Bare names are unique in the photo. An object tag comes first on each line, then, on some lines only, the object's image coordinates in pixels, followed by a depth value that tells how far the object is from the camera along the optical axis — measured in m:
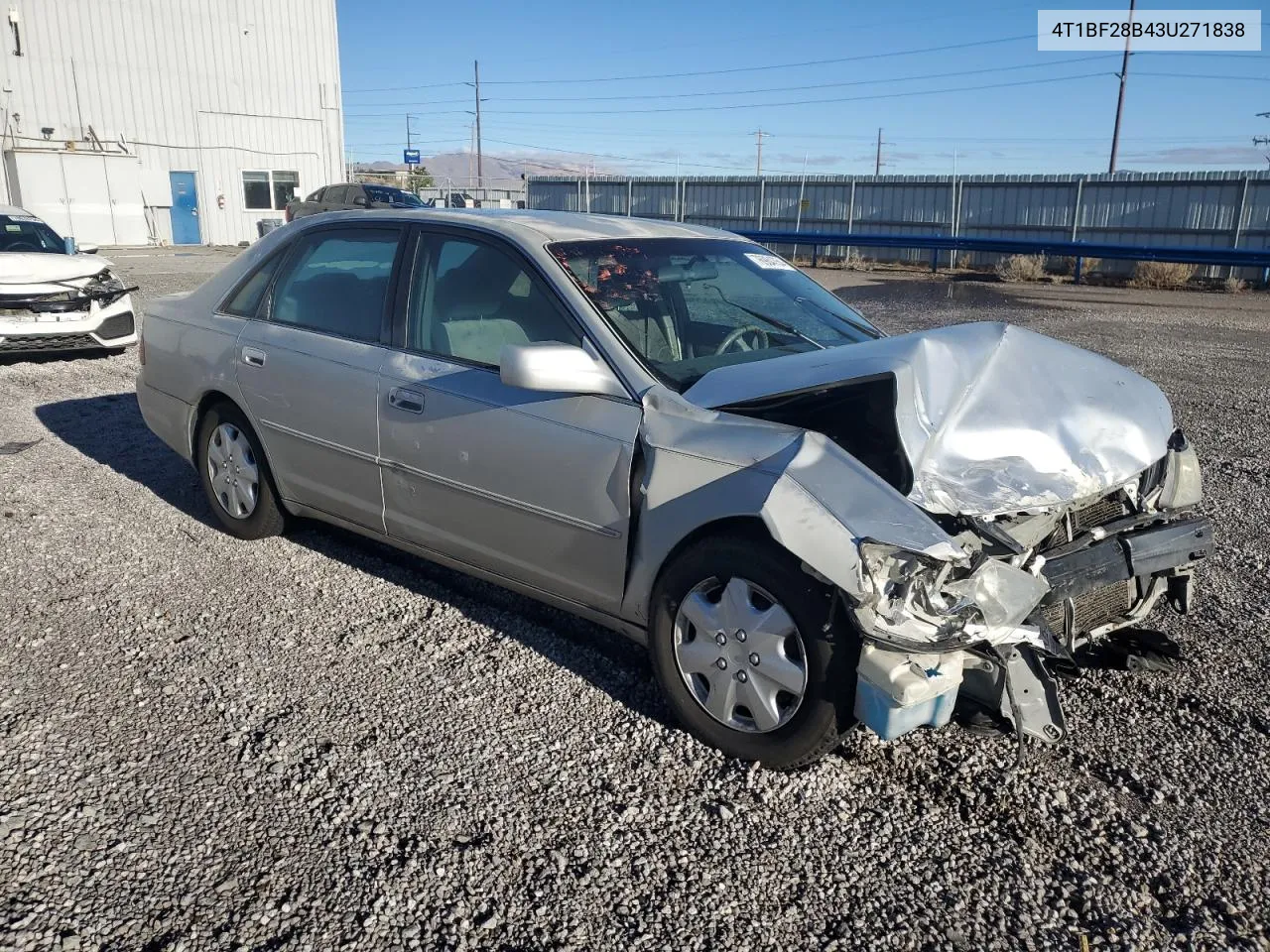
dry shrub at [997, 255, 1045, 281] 22.19
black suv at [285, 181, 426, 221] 28.05
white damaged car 9.75
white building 28.98
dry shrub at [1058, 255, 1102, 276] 23.14
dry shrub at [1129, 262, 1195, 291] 20.52
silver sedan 2.88
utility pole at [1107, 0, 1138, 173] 42.82
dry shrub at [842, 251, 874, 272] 25.45
